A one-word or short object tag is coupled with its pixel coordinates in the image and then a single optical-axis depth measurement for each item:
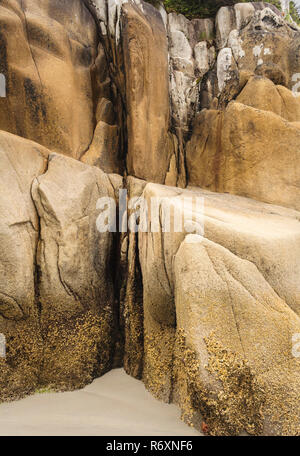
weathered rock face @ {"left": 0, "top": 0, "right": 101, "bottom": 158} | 4.55
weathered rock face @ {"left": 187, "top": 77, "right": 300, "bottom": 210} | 5.46
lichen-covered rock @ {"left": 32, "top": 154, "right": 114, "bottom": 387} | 3.85
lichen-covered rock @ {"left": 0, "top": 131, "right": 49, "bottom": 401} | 3.53
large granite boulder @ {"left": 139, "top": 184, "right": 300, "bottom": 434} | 2.77
